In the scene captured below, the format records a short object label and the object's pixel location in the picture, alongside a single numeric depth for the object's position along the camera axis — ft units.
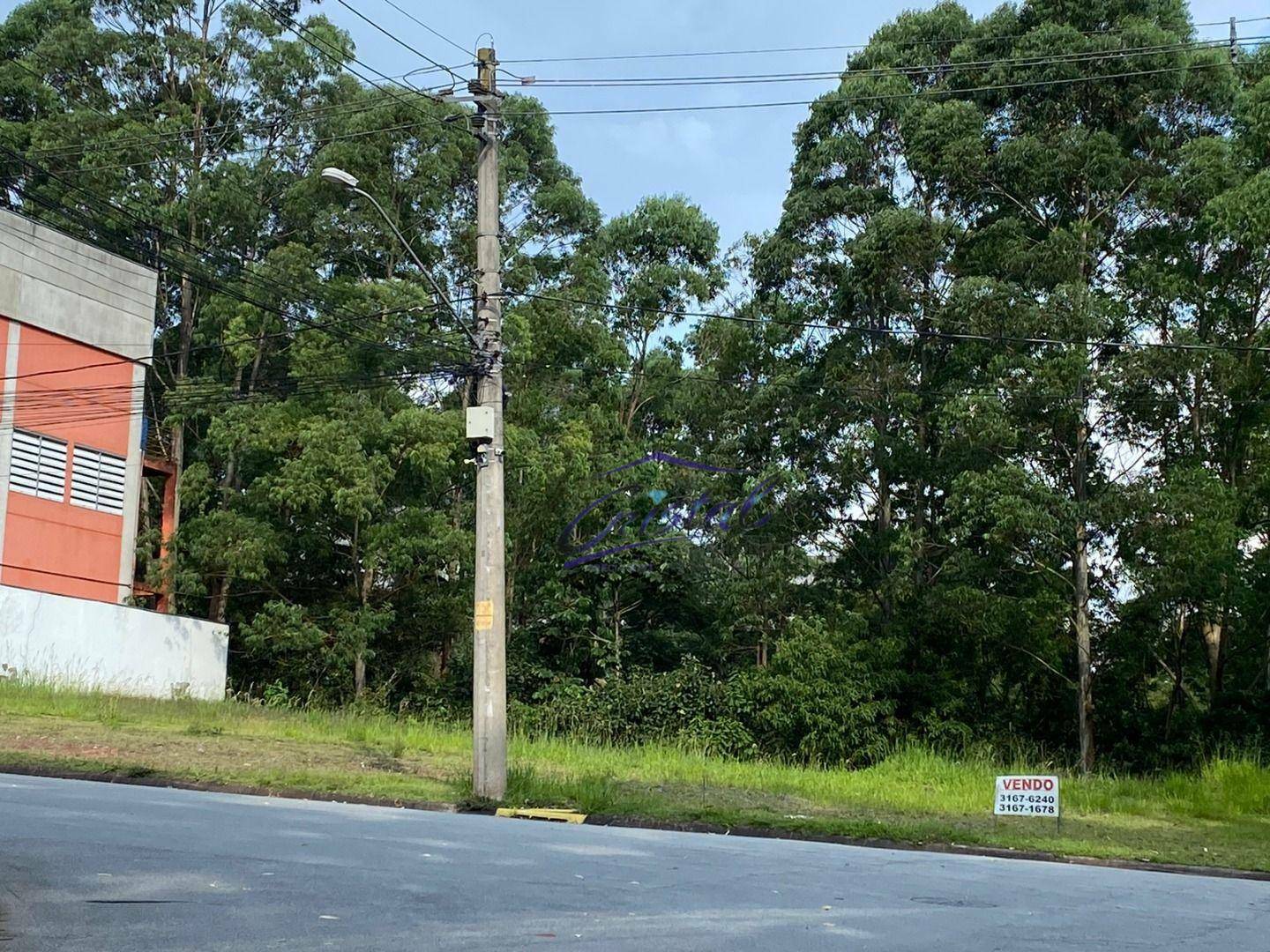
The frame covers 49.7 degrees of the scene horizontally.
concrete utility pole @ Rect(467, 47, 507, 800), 57.93
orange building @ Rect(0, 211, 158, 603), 101.24
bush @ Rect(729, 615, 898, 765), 106.93
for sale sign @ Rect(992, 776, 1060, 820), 52.70
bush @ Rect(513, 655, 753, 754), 111.86
